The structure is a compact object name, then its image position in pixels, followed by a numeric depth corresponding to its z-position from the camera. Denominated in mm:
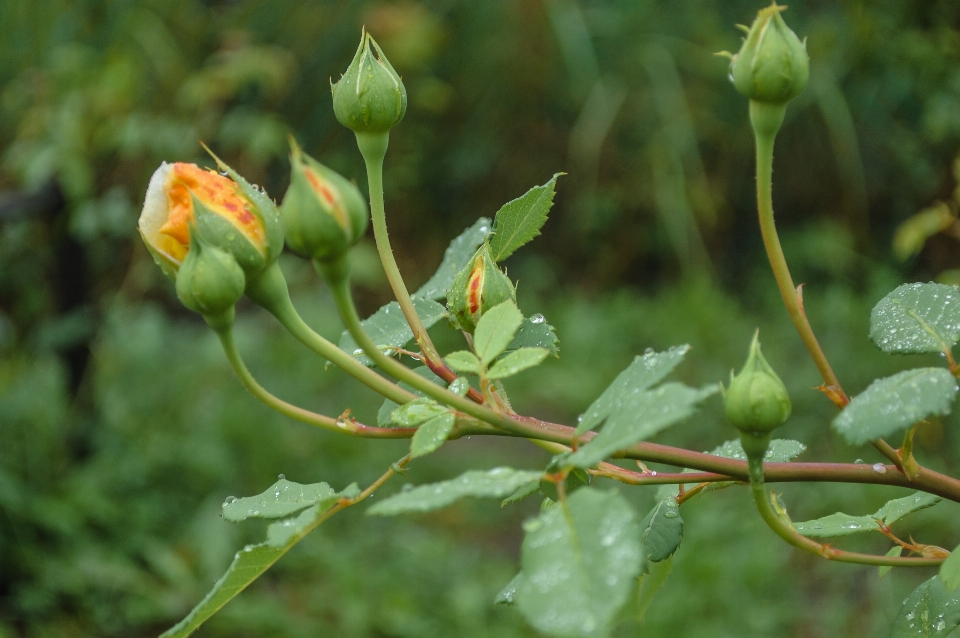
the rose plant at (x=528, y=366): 622
